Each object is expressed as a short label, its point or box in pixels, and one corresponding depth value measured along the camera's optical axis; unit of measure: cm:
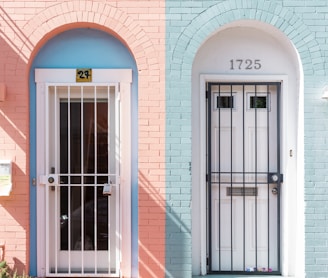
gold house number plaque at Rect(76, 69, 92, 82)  598
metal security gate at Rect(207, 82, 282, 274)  623
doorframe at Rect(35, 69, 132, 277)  596
